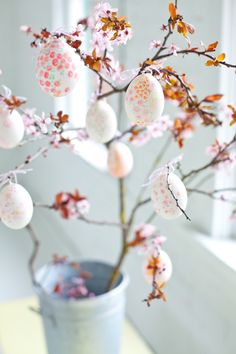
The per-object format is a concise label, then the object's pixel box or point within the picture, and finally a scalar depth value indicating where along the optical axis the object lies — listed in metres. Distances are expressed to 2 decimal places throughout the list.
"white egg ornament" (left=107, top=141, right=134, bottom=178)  0.80
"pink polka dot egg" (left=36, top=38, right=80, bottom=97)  0.52
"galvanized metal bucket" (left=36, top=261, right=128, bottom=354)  0.95
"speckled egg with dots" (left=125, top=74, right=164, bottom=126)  0.52
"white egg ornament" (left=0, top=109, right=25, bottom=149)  0.62
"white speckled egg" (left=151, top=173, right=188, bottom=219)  0.56
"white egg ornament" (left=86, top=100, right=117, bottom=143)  0.66
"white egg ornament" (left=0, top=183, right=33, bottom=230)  0.58
